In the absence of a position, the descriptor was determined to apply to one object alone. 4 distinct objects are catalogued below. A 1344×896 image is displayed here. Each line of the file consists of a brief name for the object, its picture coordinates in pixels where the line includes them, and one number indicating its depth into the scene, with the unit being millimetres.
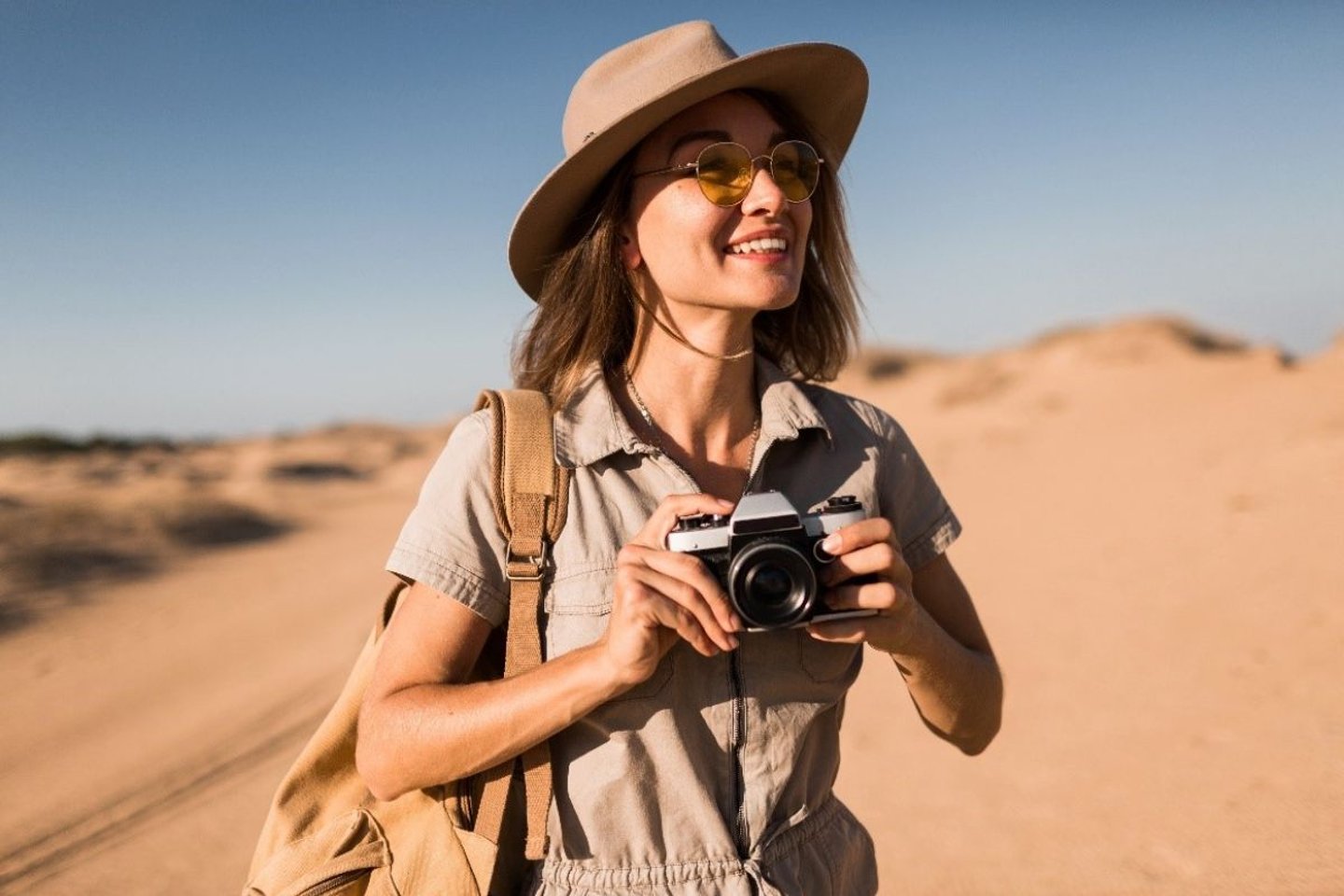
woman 1804
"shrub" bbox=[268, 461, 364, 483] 23956
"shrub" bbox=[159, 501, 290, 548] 13492
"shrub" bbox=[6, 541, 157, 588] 10367
